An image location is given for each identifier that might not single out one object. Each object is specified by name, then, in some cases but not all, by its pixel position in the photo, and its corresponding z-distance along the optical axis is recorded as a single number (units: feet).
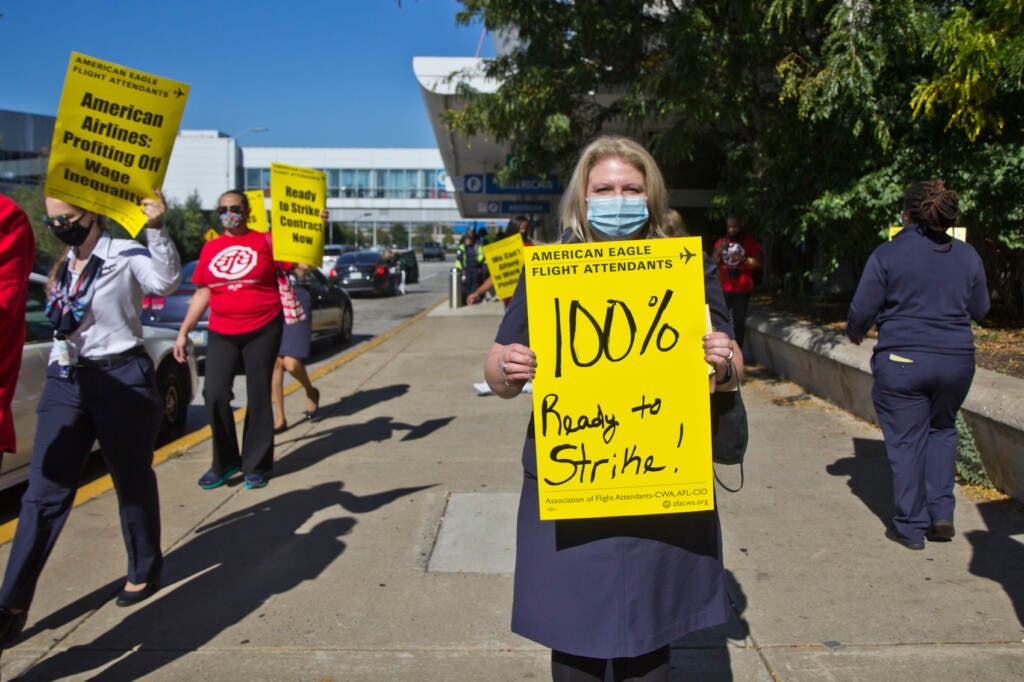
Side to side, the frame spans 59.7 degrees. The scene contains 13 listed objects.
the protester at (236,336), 19.10
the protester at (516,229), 34.78
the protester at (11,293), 8.95
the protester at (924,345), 14.62
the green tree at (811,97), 23.45
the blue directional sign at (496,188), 62.08
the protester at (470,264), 78.79
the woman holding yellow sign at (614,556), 7.46
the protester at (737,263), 30.07
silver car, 18.51
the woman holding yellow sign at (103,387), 11.73
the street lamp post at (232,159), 250.16
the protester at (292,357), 24.85
